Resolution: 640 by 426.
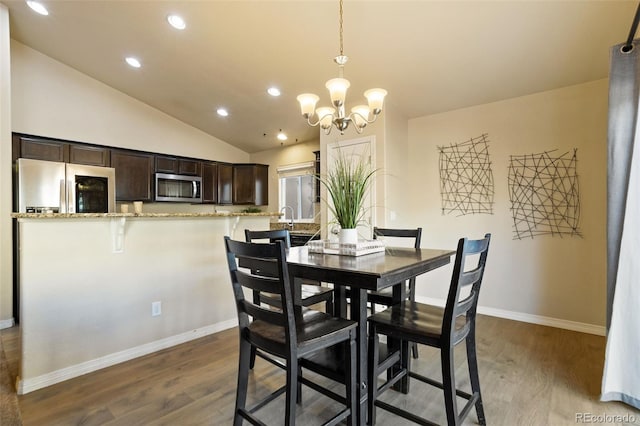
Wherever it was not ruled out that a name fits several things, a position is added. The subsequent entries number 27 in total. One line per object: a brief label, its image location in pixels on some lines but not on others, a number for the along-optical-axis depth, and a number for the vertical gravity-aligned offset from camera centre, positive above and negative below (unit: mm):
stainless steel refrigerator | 3504 +311
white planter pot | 1892 -159
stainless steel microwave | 5012 +396
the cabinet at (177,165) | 5050 +779
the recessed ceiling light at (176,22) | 2943 +1833
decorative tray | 1834 -232
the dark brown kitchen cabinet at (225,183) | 5730 +523
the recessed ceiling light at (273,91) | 3861 +1513
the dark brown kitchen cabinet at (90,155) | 4203 +801
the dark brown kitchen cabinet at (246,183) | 5891 +533
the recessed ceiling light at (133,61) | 3833 +1887
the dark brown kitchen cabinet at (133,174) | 4578 +576
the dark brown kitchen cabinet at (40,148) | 3797 +814
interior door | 3754 +700
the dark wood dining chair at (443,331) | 1411 -610
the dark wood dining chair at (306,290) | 2283 -623
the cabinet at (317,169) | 5095 +681
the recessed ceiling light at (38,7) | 3123 +2103
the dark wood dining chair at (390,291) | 2244 -612
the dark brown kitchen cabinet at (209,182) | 5551 +532
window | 5609 +365
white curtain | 1818 -154
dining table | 1364 -295
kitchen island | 2129 -611
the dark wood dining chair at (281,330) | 1302 -573
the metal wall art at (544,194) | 3164 +152
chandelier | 2041 +745
